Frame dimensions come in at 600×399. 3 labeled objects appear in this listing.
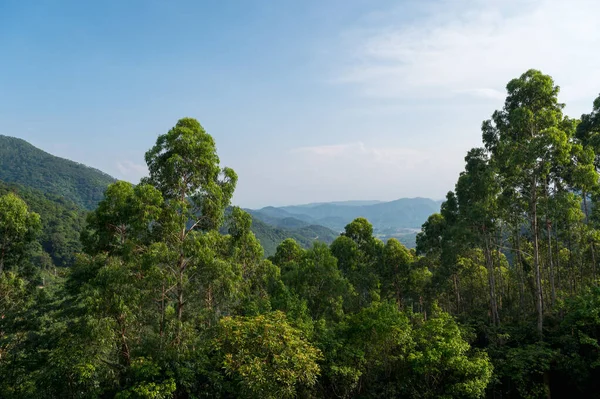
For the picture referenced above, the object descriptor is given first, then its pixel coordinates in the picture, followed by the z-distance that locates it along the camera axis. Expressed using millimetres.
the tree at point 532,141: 13336
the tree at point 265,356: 8930
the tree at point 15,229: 13508
